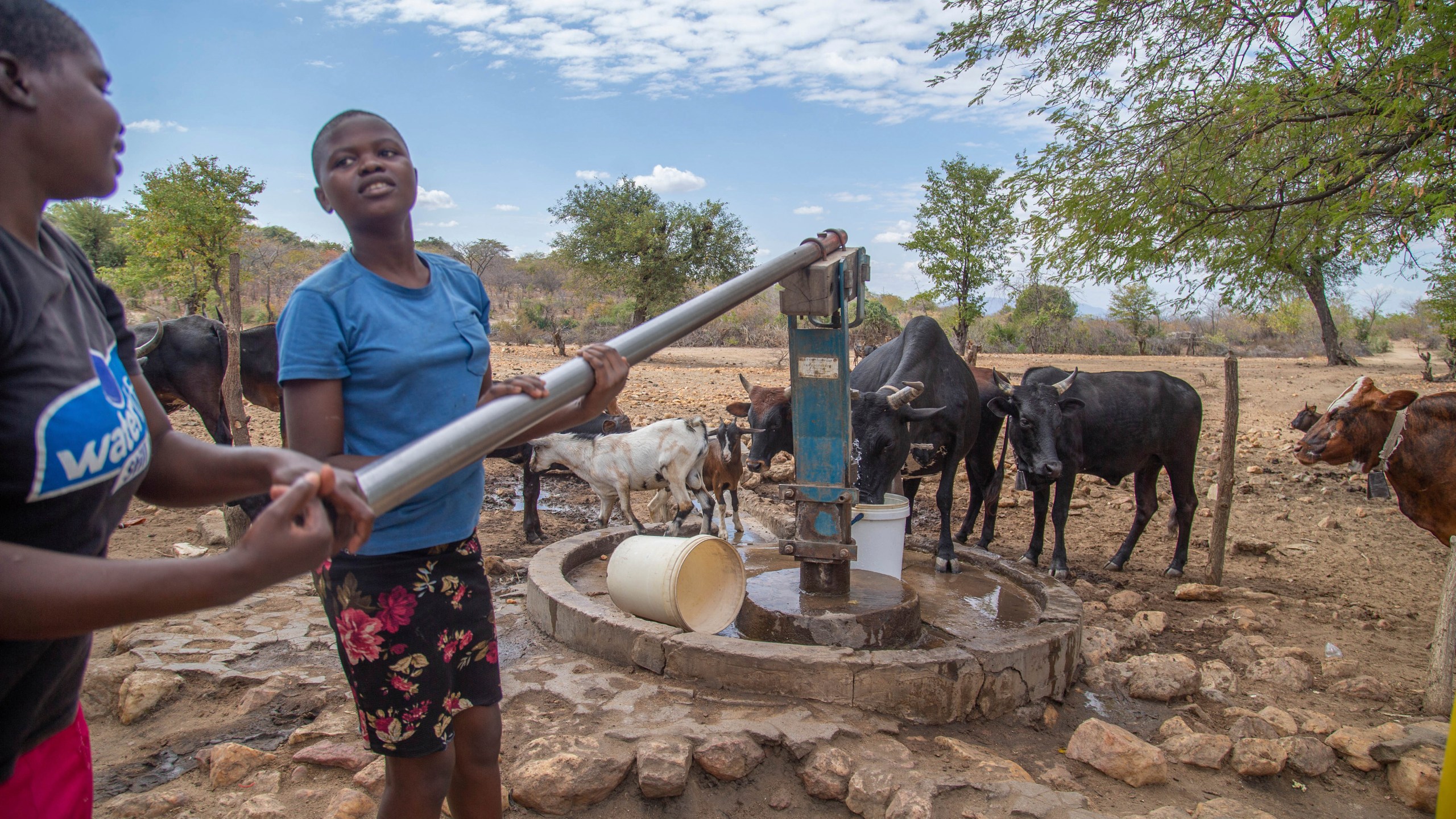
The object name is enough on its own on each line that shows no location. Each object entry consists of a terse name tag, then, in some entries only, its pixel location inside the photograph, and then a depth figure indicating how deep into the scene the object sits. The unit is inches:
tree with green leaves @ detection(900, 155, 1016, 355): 873.5
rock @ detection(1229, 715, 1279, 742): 149.7
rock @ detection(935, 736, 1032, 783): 125.9
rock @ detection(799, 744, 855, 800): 124.0
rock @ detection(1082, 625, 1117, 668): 185.6
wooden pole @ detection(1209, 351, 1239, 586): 245.3
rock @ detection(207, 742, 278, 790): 119.9
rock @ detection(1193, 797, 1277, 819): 120.9
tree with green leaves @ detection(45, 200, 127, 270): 1018.7
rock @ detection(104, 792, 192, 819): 110.8
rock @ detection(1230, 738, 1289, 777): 136.8
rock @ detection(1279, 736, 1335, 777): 139.0
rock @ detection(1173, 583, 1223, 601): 237.6
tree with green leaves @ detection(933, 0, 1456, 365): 250.5
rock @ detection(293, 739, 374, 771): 123.3
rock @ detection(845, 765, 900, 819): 119.1
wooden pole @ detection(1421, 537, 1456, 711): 160.9
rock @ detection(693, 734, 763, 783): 125.4
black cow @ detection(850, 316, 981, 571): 217.5
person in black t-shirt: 42.5
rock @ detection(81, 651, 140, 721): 146.1
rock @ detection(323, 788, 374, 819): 111.3
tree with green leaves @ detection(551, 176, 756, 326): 979.3
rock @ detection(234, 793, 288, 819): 110.0
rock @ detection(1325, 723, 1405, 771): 141.1
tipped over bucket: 154.6
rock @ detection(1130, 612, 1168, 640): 211.9
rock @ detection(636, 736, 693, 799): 120.1
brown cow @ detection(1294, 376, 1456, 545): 197.9
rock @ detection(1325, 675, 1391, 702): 172.1
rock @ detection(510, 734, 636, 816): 116.2
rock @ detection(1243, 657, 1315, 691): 179.3
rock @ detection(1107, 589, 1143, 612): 227.5
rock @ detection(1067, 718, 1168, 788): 133.2
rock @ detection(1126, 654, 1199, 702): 169.8
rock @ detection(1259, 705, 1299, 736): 152.3
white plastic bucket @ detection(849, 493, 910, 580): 198.5
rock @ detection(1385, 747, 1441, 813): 130.9
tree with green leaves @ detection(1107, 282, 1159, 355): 1230.3
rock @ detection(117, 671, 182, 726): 142.1
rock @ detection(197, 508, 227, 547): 249.6
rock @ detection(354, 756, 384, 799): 118.2
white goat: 250.1
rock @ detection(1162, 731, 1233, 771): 139.6
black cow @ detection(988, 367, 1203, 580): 251.6
